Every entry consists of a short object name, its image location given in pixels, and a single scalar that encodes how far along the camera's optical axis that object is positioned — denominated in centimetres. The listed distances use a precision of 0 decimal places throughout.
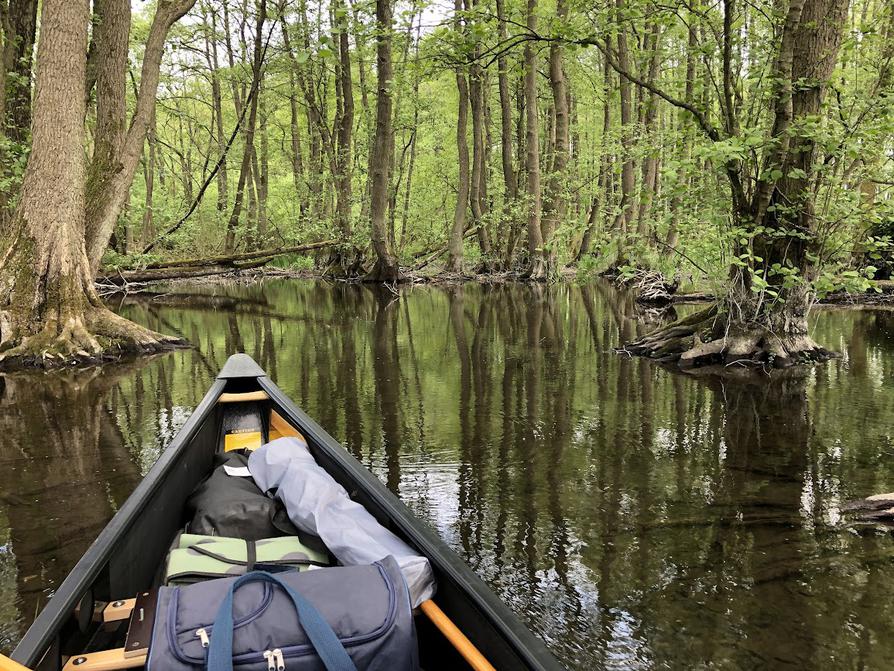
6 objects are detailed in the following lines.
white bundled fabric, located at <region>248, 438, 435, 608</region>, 215
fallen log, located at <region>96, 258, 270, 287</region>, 1855
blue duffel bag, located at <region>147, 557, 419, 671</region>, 167
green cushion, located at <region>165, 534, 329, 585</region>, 233
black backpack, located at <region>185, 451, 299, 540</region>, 292
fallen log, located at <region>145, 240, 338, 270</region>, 2039
